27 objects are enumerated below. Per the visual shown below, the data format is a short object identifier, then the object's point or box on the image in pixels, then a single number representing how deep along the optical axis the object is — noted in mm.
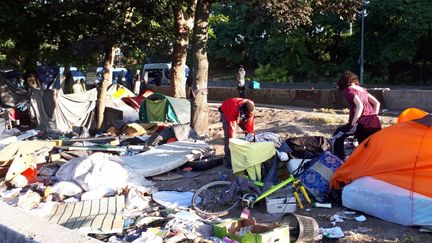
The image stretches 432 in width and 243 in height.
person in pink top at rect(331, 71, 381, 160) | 7469
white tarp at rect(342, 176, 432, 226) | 5535
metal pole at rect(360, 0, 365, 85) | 38062
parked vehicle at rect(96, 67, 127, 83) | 33350
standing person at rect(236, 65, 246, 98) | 22406
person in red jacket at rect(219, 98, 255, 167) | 8273
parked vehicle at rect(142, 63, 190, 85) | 34000
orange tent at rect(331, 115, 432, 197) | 5660
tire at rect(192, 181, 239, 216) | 6704
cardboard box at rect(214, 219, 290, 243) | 4906
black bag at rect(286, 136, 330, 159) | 7492
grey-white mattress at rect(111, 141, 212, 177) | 8789
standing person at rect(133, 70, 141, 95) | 25200
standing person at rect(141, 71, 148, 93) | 27066
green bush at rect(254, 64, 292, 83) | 44712
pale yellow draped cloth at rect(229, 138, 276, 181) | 7141
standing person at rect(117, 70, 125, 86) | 28875
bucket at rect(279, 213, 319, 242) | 5270
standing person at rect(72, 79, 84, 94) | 22100
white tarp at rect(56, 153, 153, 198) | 7812
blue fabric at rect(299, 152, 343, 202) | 6748
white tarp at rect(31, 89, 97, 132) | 16953
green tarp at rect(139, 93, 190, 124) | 15805
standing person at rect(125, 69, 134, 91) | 27778
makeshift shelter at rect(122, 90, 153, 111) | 18541
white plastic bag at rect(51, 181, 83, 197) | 7773
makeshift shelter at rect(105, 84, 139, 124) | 17281
